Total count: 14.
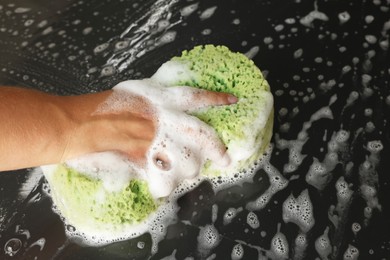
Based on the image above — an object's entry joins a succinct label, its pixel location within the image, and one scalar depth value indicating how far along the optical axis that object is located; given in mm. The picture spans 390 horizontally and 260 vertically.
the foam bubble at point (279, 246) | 875
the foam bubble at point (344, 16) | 1131
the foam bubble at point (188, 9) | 1180
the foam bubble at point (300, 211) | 899
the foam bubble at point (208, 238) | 896
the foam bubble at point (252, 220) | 906
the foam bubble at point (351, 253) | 865
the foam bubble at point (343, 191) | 919
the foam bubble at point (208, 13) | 1171
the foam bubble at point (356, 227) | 890
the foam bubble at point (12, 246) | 927
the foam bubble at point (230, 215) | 917
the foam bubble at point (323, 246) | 872
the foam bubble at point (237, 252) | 880
